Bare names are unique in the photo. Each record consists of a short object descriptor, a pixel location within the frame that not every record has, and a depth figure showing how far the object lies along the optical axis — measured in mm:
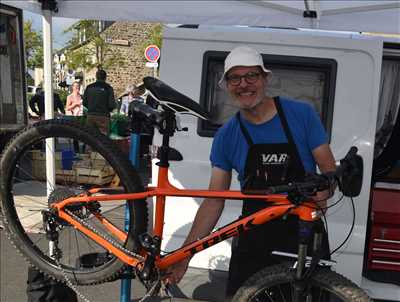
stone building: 29328
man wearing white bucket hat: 2123
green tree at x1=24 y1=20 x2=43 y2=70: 33044
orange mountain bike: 1860
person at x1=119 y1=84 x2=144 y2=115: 14862
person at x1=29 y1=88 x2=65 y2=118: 9523
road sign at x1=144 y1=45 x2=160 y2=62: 12617
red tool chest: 3398
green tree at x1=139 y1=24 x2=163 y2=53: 21828
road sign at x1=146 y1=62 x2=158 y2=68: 12341
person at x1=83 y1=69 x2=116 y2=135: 7973
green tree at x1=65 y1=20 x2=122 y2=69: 21062
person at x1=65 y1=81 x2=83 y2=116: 10914
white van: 2984
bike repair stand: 2287
